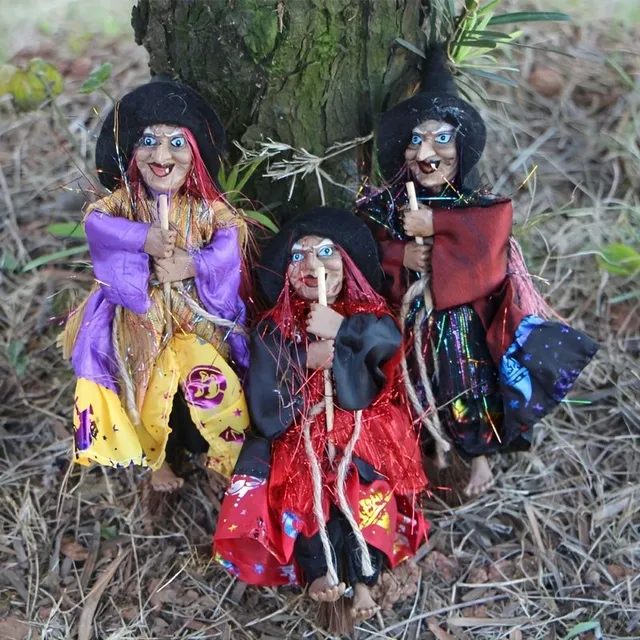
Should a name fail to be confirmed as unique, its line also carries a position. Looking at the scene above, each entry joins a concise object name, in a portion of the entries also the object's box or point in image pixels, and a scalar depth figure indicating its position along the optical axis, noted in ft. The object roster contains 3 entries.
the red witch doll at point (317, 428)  2.31
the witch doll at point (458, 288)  2.34
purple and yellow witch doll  2.29
